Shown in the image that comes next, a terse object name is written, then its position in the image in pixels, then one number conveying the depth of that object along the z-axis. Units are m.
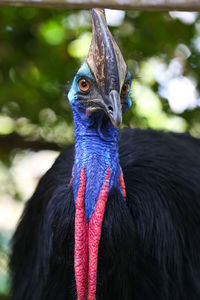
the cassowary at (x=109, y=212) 2.86
